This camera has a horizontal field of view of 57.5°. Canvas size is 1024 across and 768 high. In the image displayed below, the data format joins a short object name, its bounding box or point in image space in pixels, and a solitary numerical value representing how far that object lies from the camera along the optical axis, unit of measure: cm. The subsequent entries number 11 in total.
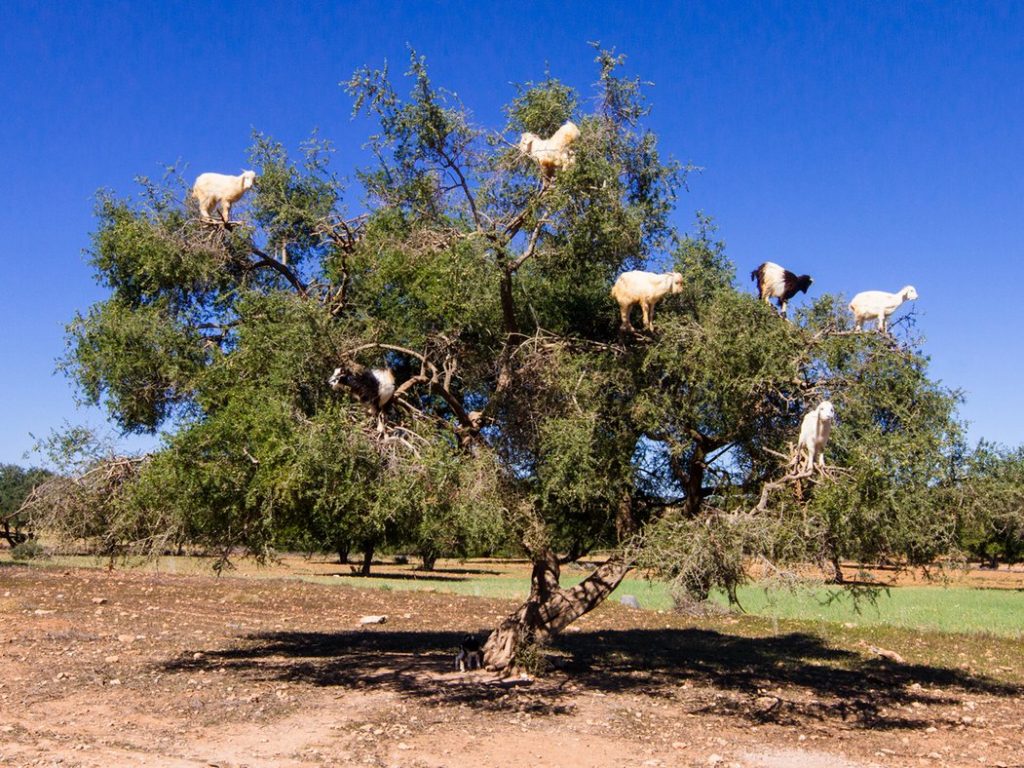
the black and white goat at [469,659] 1280
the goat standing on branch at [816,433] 950
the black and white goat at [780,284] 1142
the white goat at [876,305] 1098
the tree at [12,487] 4925
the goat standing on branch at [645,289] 1100
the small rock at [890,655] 1714
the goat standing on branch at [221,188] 1173
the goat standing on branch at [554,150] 1109
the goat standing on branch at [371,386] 1068
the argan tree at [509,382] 1024
